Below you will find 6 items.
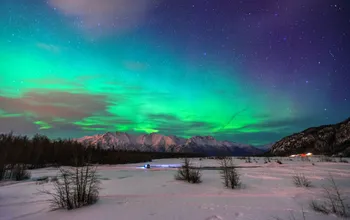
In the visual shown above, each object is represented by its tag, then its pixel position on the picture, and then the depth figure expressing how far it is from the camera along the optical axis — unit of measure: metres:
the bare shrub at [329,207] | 5.86
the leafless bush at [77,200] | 6.77
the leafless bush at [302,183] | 10.60
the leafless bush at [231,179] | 10.66
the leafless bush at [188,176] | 12.47
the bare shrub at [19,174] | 15.19
